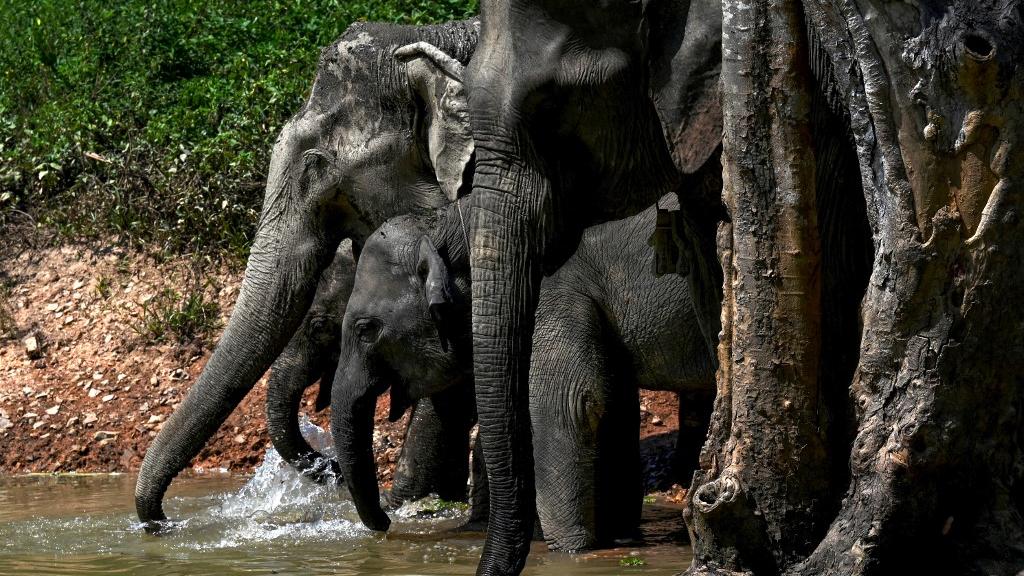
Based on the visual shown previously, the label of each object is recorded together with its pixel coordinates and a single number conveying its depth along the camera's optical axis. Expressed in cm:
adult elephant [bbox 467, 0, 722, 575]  1088
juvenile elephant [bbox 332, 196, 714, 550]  1404
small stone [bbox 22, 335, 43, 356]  2152
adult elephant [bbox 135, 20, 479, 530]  1595
